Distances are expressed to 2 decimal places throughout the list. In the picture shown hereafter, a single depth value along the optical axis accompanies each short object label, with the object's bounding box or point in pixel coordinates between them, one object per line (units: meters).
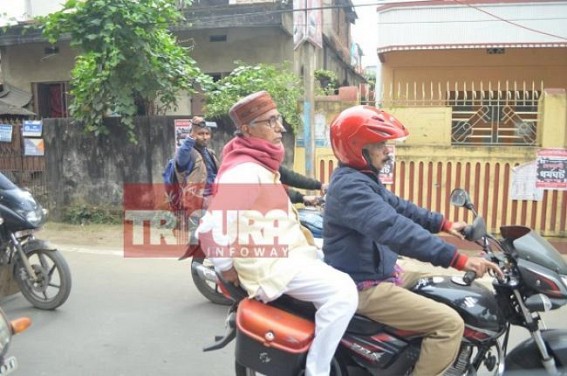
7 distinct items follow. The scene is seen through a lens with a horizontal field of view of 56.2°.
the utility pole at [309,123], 7.16
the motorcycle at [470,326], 2.41
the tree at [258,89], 7.88
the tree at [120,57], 8.07
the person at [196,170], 5.11
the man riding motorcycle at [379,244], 2.36
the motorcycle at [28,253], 4.33
